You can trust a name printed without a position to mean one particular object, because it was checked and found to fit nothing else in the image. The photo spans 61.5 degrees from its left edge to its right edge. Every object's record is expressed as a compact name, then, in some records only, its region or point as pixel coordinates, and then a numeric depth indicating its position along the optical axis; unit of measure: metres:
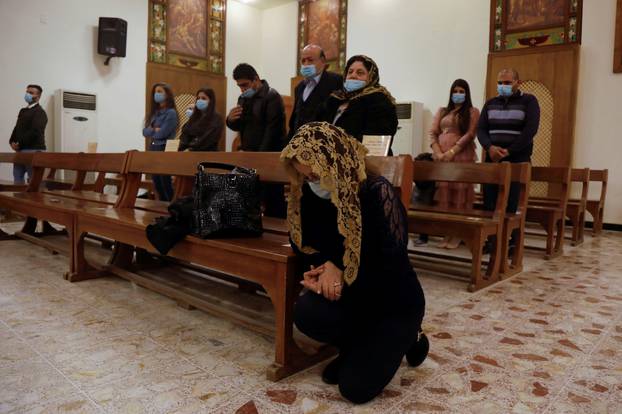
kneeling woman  1.61
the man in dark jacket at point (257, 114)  3.79
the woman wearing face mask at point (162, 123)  5.31
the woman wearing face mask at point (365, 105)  2.83
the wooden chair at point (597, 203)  6.03
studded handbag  2.08
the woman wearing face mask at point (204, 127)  4.68
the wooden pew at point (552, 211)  4.43
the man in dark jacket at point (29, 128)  6.47
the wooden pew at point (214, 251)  1.85
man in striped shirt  4.12
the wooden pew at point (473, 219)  3.17
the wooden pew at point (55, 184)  6.08
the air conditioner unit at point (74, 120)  7.70
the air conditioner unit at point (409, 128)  7.66
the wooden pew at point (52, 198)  3.31
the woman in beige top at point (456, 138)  4.50
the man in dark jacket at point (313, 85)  3.21
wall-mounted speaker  8.02
